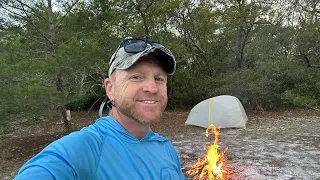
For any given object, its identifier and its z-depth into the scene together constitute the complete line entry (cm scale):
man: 111
